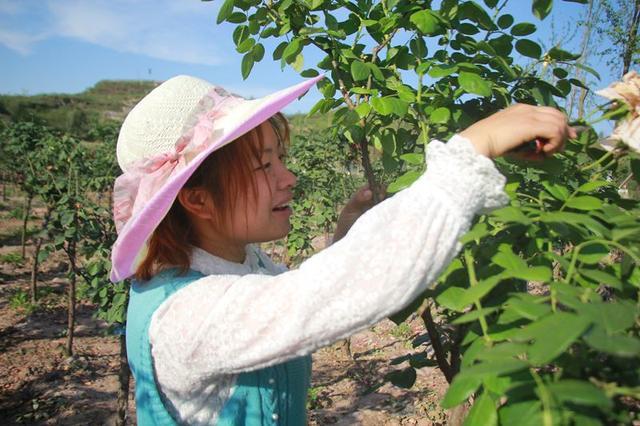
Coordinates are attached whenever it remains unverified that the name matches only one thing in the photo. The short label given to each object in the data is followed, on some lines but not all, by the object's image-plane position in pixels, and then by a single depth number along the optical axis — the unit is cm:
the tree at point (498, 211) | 53
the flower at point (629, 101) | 79
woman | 77
